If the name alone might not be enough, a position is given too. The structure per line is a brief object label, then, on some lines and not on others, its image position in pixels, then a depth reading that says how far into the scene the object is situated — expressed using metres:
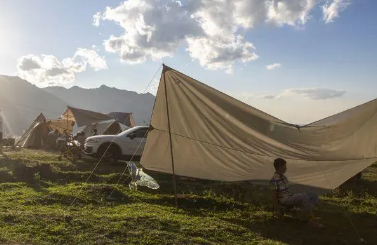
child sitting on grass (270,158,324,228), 6.91
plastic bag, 10.51
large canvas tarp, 7.97
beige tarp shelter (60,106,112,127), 24.69
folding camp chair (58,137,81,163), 17.80
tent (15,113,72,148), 26.73
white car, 15.93
